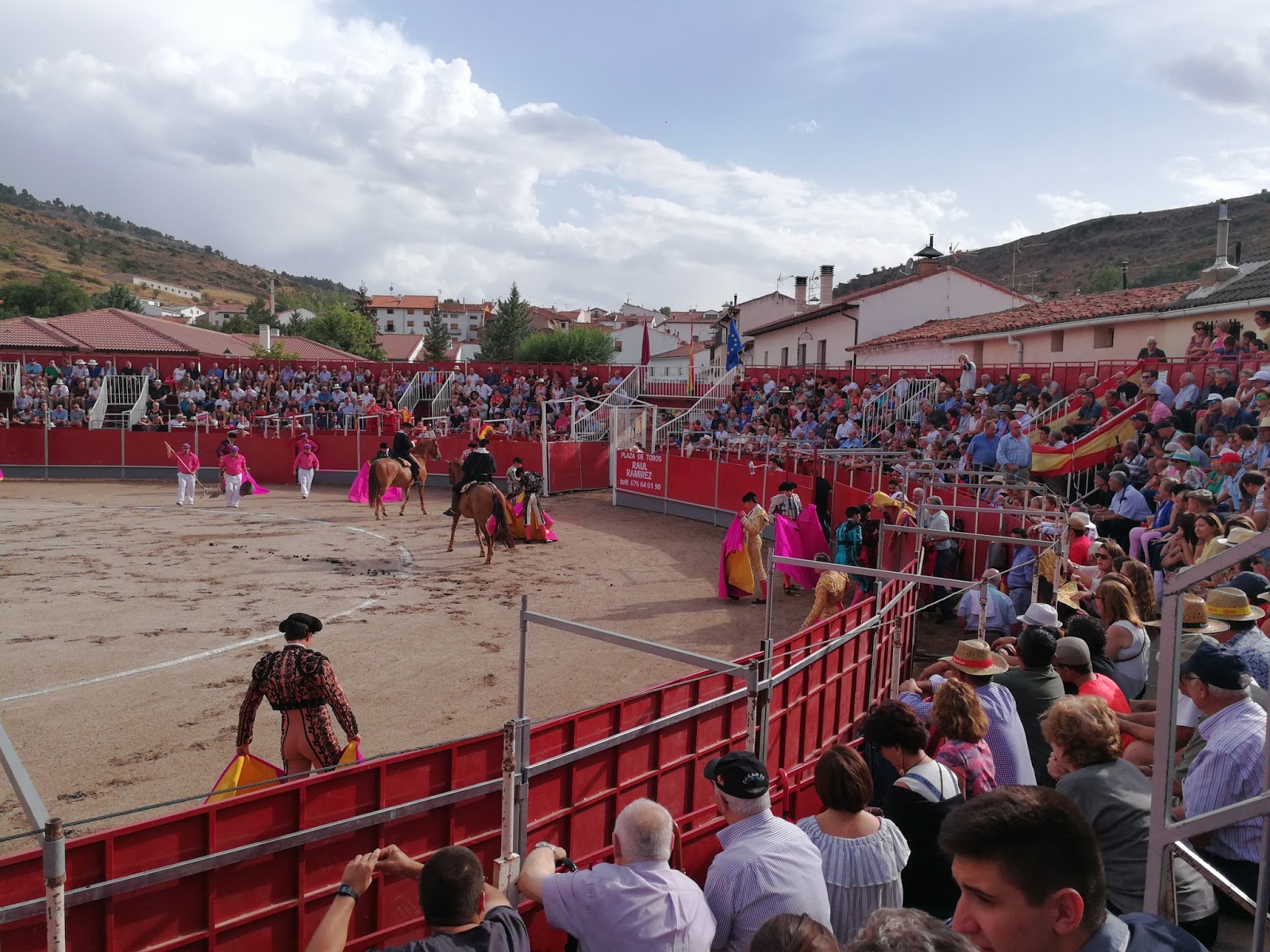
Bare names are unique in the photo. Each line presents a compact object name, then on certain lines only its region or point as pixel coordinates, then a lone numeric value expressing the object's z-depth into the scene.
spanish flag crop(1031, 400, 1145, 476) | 14.62
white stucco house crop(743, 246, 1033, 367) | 35.91
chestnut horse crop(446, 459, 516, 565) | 17.69
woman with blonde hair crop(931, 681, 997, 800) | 4.59
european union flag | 38.91
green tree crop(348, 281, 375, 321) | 102.94
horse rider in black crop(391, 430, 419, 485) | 23.64
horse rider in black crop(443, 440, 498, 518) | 18.55
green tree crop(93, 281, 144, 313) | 86.94
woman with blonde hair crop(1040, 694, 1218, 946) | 3.45
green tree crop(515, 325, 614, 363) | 75.44
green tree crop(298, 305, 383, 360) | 81.50
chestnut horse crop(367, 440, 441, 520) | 22.12
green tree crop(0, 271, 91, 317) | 80.31
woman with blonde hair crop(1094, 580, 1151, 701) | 6.46
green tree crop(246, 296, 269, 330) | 100.88
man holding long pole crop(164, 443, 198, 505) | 23.11
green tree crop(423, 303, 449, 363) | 90.25
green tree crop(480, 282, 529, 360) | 83.94
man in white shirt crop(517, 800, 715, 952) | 3.28
